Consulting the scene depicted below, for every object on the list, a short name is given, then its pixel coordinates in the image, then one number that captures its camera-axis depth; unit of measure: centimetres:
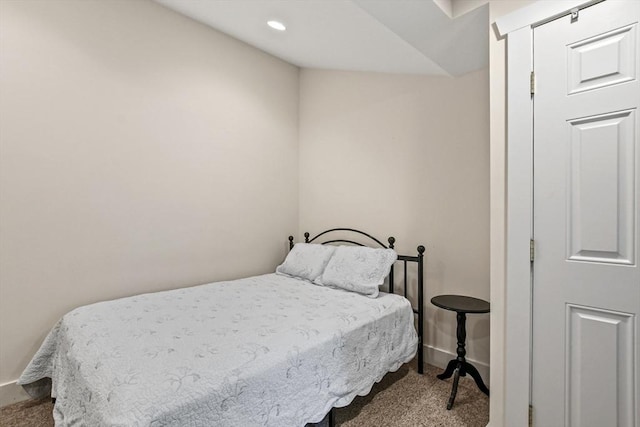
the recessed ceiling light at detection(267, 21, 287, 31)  263
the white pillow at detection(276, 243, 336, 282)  282
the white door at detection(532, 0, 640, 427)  124
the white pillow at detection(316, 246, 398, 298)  244
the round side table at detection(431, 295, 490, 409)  208
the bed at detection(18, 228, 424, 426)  119
